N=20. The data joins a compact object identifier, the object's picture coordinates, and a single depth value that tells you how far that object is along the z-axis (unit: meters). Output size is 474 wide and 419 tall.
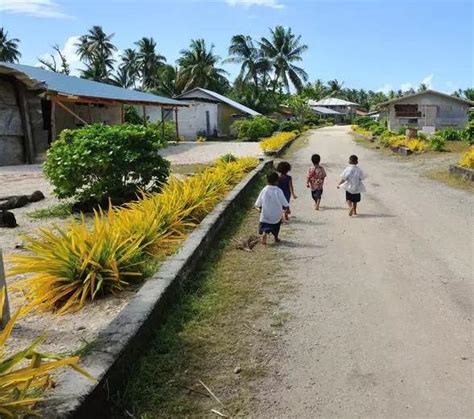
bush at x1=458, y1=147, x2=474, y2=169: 14.31
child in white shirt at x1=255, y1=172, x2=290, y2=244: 7.00
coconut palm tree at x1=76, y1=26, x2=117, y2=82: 63.78
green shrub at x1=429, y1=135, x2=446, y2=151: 21.91
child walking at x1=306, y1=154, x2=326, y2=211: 9.47
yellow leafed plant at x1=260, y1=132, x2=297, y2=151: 24.45
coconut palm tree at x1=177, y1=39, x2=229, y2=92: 55.84
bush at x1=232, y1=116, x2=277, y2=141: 38.84
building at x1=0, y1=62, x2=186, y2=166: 17.66
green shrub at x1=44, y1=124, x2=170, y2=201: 8.30
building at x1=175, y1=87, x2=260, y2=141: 42.06
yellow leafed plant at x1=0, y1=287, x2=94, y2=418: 2.44
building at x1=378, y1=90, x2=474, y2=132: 47.12
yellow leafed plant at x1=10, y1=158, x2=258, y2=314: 4.57
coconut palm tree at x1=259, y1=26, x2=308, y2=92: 63.69
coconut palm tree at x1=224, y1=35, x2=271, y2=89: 59.88
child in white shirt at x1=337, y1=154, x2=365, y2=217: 9.08
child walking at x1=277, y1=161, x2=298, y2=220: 8.38
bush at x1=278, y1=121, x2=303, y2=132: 47.17
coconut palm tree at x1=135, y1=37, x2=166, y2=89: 65.06
